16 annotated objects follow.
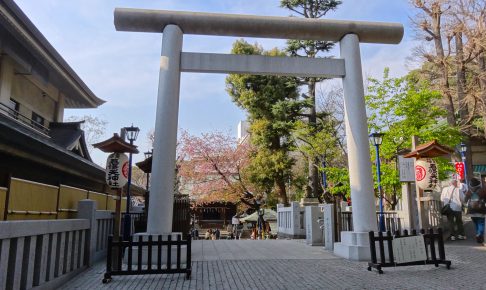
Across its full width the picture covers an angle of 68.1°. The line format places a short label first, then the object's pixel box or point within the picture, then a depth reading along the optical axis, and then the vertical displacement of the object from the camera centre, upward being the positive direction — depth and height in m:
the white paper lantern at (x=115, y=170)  9.16 +1.00
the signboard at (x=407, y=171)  9.48 +1.05
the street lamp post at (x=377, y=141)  13.16 +2.55
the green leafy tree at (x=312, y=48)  22.17 +10.13
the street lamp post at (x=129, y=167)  10.54 +1.25
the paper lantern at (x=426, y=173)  9.01 +0.95
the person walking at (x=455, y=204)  11.49 +0.24
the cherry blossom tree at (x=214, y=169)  25.72 +2.99
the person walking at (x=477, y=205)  10.52 +0.19
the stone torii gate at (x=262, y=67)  8.77 +3.80
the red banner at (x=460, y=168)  18.77 +2.27
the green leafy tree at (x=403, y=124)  15.64 +3.90
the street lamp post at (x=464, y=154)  19.53 +3.11
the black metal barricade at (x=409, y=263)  7.29 -0.80
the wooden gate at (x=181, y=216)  11.72 -0.19
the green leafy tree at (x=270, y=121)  23.91 +6.02
